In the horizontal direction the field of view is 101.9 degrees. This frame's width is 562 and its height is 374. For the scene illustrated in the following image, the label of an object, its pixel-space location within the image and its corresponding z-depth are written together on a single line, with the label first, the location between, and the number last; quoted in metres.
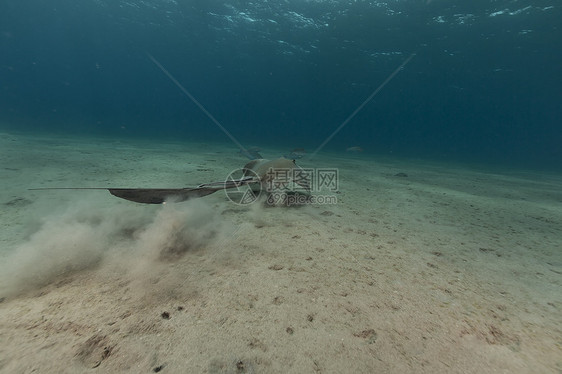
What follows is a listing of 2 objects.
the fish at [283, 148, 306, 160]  16.88
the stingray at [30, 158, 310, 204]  3.23
